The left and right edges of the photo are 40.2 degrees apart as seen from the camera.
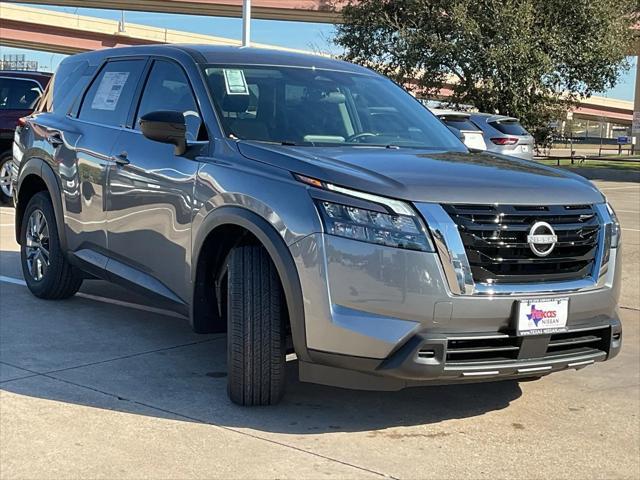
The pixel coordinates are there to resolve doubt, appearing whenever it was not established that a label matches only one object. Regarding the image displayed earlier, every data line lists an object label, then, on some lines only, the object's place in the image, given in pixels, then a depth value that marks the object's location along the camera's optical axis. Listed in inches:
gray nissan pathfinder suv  154.6
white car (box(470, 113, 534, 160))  666.8
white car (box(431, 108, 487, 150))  641.0
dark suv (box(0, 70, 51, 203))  510.3
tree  1027.3
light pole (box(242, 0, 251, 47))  967.6
